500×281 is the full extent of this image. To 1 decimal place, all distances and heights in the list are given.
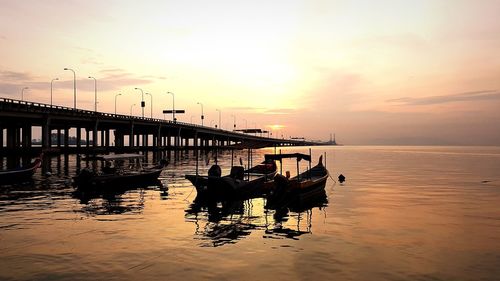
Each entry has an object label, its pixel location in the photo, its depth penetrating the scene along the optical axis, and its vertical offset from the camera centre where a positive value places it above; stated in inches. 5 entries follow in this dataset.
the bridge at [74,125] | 3144.7 +254.6
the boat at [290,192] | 1234.0 -141.8
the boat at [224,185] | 1317.7 -127.0
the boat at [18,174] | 1641.2 -113.7
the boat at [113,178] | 1465.3 -122.3
